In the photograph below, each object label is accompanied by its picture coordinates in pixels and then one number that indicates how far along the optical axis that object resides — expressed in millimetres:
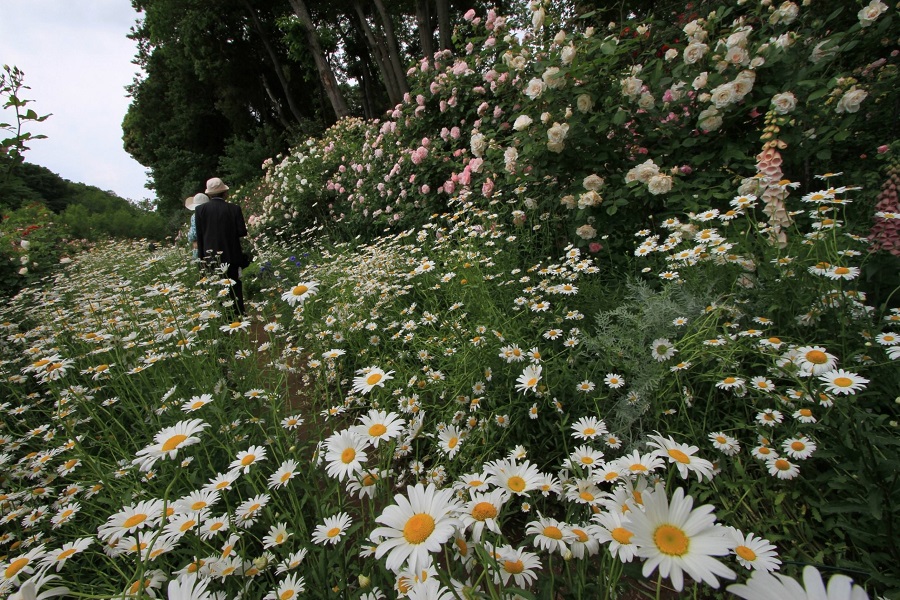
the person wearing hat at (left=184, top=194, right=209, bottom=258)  4658
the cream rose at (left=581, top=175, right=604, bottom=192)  2629
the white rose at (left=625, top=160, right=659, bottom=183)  2473
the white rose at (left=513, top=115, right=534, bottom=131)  2748
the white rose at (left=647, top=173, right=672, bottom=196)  2357
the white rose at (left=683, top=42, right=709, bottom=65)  2461
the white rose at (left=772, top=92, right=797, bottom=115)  2166
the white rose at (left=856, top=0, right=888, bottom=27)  2203
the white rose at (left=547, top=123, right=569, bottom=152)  2584
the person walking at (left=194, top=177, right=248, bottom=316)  4371
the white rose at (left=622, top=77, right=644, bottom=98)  2510
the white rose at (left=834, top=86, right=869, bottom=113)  2098
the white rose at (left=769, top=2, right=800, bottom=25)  2350
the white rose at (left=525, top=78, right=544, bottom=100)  2721
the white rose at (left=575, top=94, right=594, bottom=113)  2643
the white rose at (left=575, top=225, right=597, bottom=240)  2738
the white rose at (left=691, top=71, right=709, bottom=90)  2389
